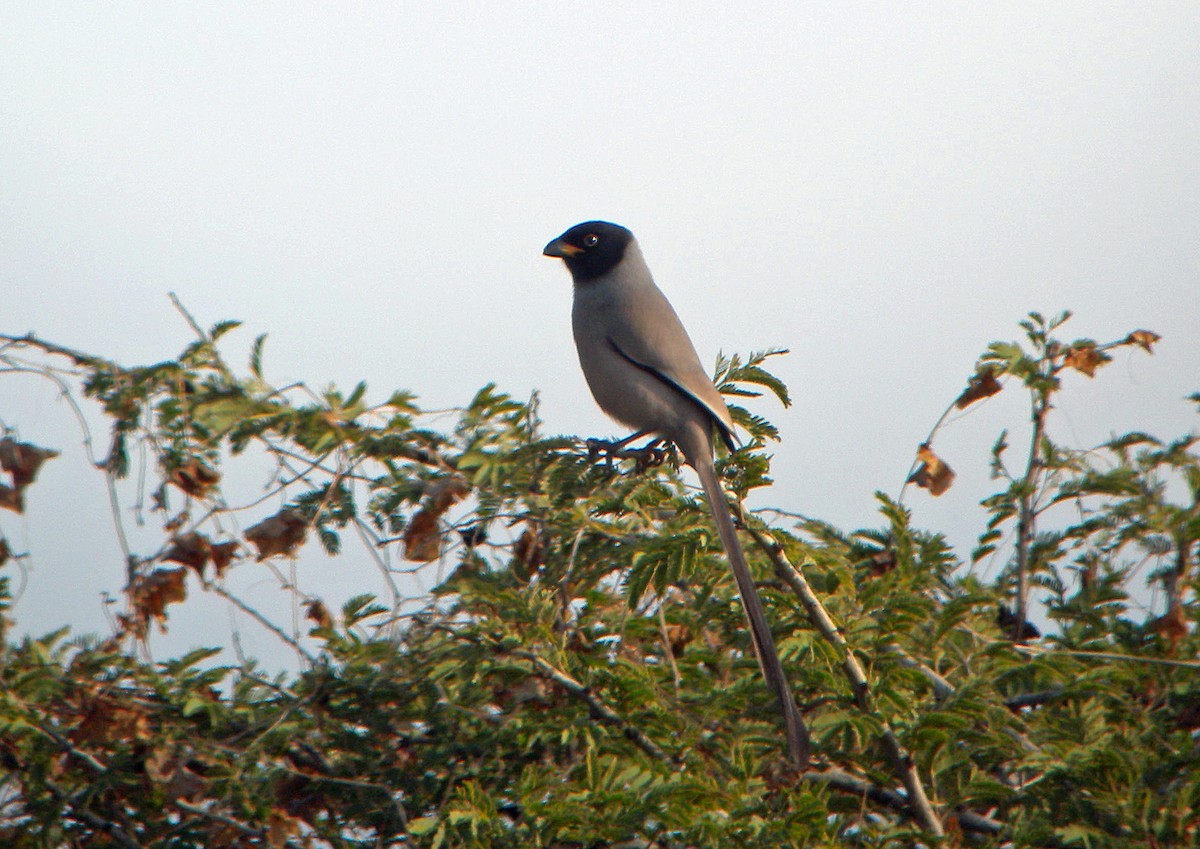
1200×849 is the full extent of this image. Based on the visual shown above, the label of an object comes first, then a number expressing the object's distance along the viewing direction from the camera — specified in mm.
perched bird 9422
